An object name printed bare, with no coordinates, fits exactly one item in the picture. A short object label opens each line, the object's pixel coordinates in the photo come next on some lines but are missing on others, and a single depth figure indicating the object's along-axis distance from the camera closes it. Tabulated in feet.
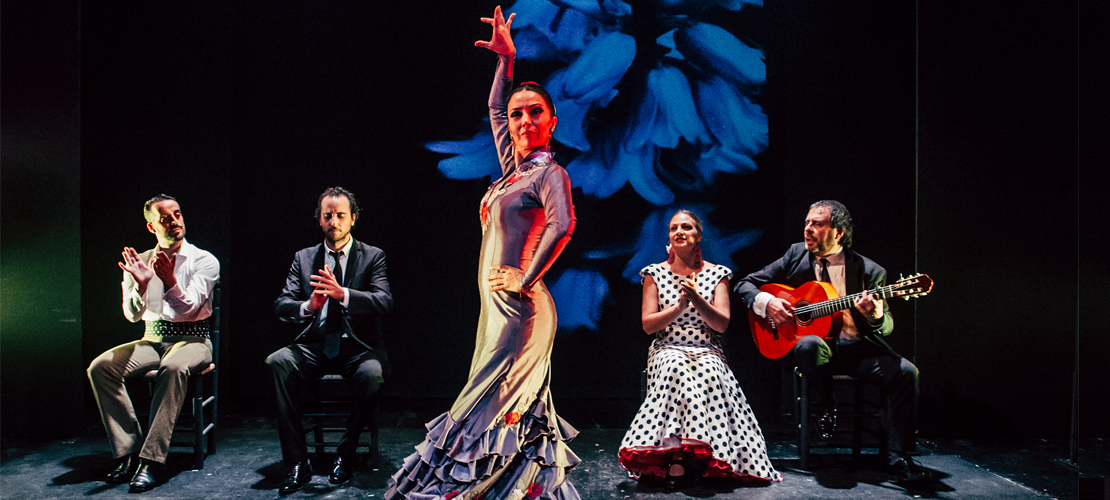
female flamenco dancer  9.29
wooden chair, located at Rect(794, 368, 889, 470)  12.03
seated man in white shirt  11.27
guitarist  11.75
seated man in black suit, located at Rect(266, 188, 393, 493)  11.23
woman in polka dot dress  11.08
